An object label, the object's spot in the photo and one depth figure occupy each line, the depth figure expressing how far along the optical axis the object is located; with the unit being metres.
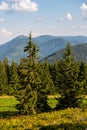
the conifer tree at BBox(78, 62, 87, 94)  98.44
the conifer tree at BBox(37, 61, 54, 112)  43.19
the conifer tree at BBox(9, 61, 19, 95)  101.17
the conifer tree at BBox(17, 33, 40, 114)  42.75
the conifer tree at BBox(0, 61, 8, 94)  104.56
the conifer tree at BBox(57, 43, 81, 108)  43.62
